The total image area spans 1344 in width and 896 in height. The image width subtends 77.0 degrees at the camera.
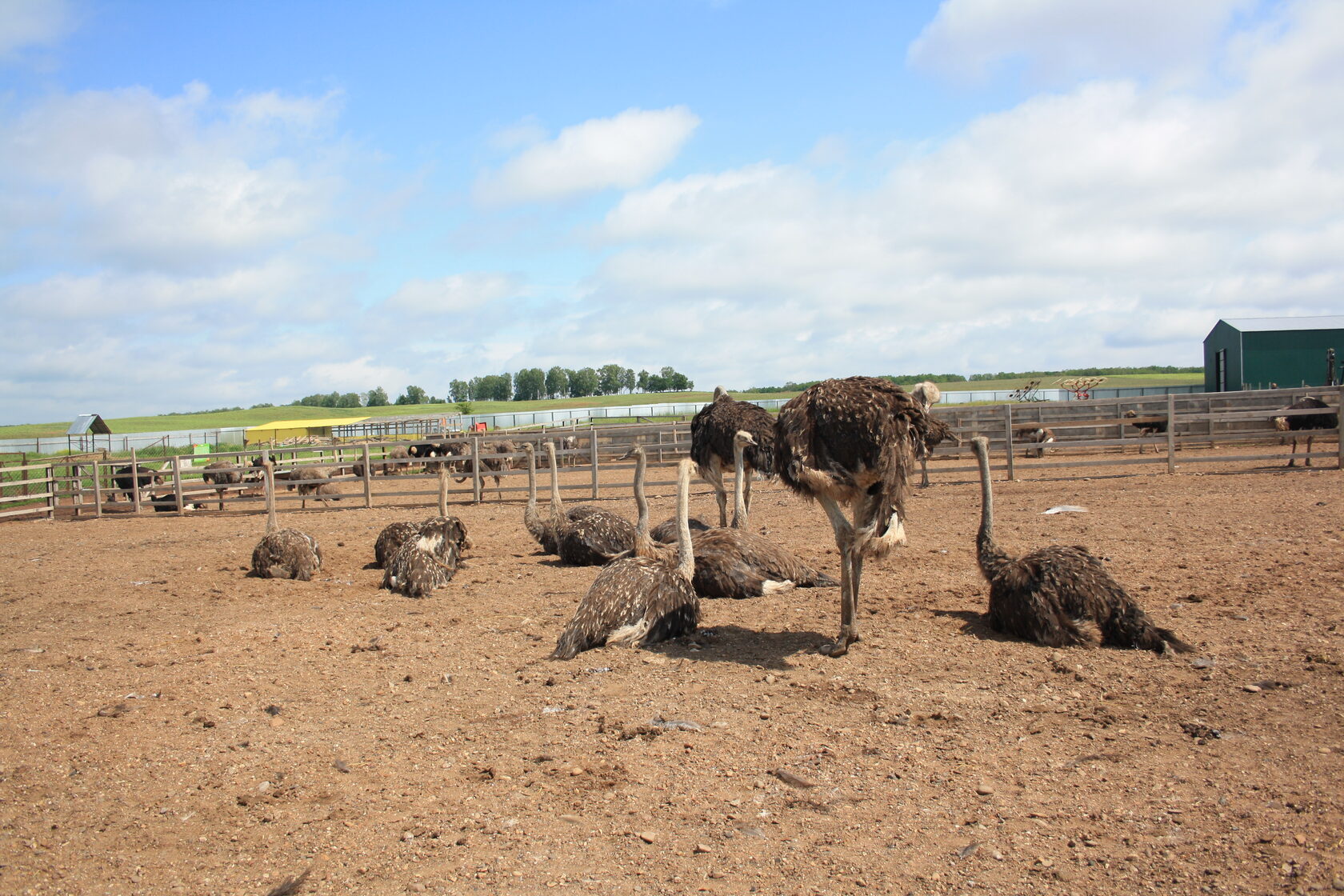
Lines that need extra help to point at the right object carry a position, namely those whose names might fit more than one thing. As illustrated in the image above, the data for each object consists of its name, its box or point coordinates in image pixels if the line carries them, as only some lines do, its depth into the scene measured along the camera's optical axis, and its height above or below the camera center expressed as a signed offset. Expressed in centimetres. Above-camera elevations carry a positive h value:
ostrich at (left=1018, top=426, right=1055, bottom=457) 2214 -72
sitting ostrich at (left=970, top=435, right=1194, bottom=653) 538 -128
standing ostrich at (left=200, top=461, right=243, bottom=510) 1811 -66
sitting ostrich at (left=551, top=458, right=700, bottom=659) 597 -130
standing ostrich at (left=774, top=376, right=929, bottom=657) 529 -23
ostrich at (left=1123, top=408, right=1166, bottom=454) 2305 -58
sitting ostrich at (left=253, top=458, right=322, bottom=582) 945 -128
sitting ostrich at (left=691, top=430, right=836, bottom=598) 748 -130
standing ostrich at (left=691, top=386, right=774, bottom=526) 959 -16
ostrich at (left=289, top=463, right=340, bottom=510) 1773 -82
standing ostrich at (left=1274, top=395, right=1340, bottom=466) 1756 -46
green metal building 3869 +210
